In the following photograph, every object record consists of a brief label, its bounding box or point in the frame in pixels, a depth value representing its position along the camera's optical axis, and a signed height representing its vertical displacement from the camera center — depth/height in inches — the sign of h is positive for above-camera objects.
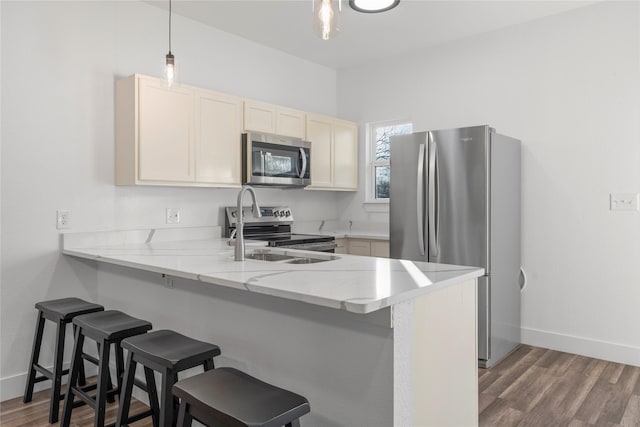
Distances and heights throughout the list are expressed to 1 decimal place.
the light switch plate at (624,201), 129.4 +2.7
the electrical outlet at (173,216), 141.8 -2.0
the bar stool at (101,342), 82.9 -25.3
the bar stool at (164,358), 67.5 -23.0
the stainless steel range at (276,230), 154.6 -7.6
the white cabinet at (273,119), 150.4 +32.0
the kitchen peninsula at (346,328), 59.1 -18.5
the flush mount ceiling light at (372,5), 125.2 +58.1
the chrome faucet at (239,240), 89.0 -6.0
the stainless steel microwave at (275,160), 147.9 +17.3
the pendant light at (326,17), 68.6 +29.6
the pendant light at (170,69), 100.2 +31.4
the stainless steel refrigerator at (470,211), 127.6 -0.3
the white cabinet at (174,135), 122.1 +21.8
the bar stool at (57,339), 97.8 -29.8
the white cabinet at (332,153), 174.7 +23.3
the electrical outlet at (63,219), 117.5 -2.5
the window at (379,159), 191.3 +22.2
